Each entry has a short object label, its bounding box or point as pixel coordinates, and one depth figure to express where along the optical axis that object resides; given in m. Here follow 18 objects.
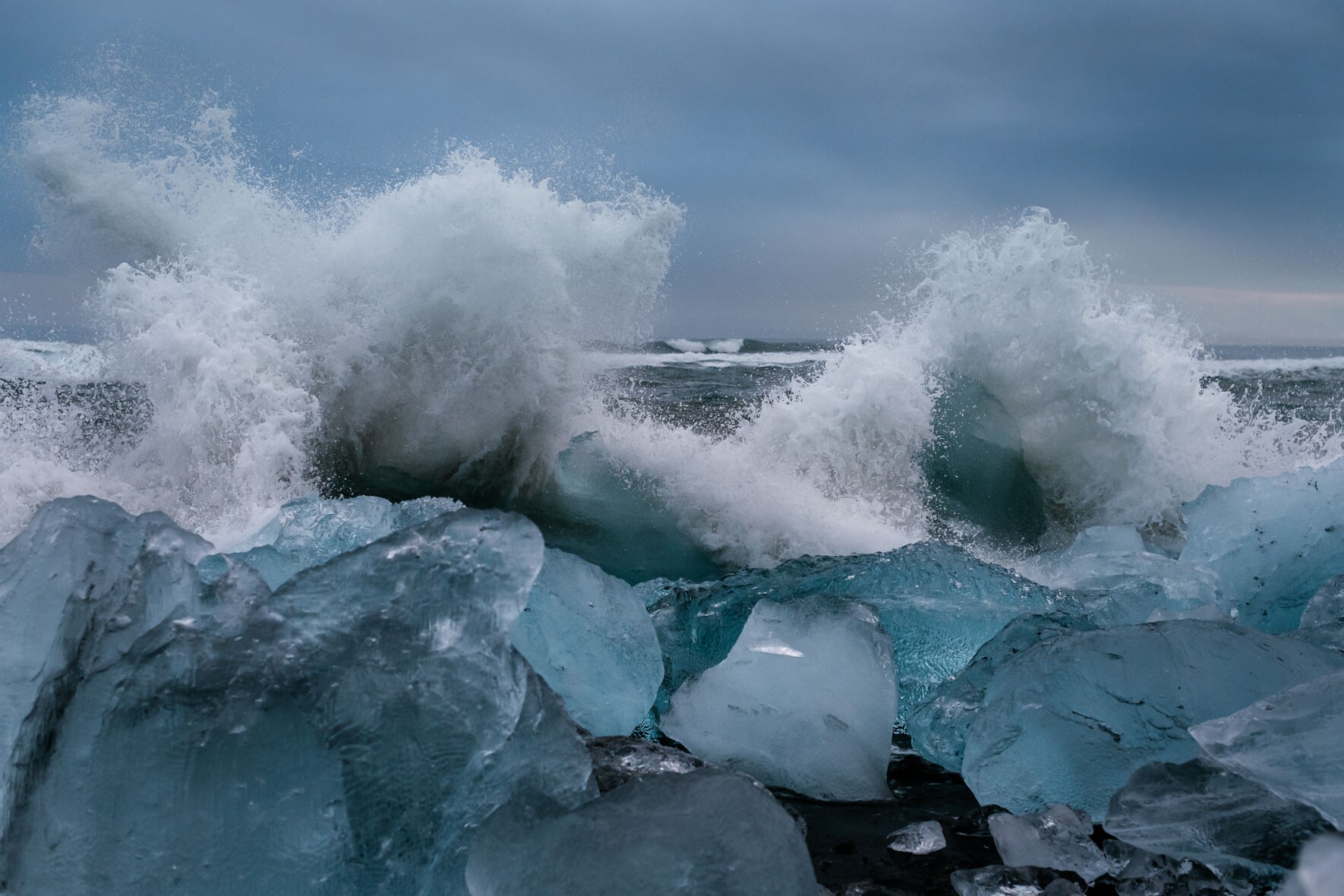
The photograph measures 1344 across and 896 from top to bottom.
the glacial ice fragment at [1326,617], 1.99
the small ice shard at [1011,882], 1.38
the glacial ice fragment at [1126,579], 2.54
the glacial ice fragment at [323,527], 2.61
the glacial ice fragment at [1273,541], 2.67
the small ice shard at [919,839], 1.61
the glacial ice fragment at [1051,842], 1.52
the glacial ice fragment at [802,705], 1.92
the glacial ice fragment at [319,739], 1.18
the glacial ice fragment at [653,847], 1.18
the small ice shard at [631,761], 1.62
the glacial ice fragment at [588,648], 2.06
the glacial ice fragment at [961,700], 1.98
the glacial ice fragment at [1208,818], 1.39
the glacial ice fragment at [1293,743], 1.33
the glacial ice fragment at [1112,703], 1.73
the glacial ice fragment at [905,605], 2.46
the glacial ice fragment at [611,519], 5.37
